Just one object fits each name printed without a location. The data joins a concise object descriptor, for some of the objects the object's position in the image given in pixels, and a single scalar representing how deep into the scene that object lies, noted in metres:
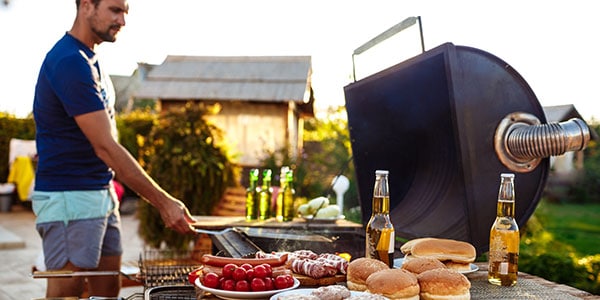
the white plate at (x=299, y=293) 1.73
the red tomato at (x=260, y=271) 1.85
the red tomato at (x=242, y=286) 1.79
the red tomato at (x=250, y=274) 1.85
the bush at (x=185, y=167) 6.77
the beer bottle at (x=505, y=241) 2.08
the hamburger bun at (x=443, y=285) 1.79
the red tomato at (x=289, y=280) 1.89
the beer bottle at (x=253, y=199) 3.96
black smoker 2.36
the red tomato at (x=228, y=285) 1.80
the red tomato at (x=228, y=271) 1.85
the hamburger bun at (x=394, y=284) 1.74
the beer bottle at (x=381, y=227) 2.18
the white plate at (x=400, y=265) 2.24
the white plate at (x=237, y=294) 1.77
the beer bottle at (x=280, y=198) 3.94
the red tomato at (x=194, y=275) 1.96
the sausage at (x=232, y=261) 2.00
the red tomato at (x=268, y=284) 1.83
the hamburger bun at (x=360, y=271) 1.92
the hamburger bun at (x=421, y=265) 1.98
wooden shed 12.04
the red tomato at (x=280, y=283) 1.86
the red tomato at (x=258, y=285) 1.80
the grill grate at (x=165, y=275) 2.69
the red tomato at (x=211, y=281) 1.82
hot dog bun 2.18
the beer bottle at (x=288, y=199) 3.87
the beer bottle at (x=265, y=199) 3.92
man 2.80
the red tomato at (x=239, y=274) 1.83
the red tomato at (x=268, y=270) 1.90
